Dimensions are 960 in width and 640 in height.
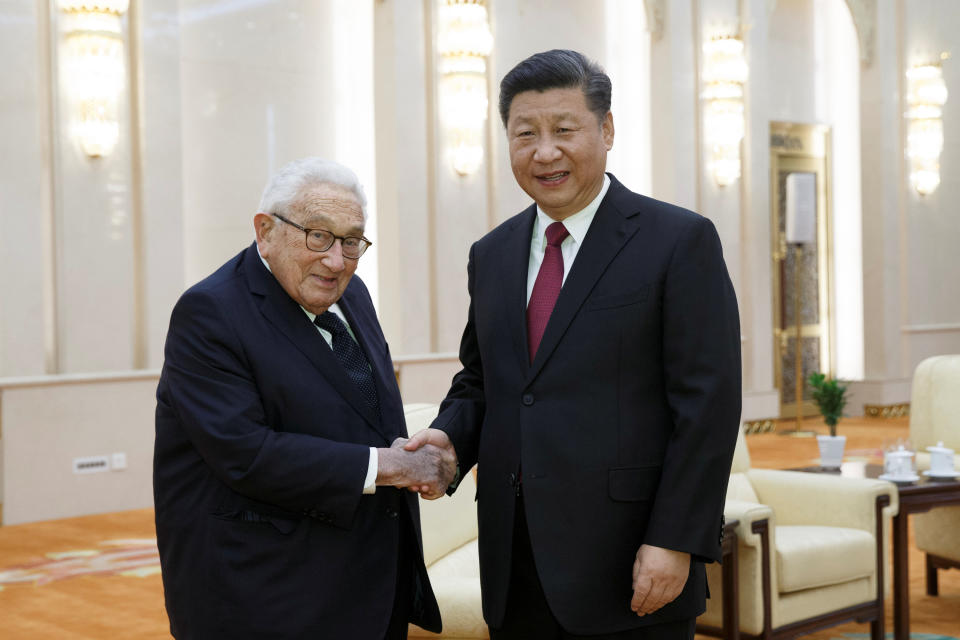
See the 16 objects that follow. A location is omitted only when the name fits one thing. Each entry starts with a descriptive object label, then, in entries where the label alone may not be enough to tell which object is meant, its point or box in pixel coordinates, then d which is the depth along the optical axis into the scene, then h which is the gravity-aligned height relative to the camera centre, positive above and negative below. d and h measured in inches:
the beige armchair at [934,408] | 215.8 -21.7
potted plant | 212.4 -18.8
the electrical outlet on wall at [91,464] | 271.7 -36.4
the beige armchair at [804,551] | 155.2 -36.6
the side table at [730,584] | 151.3 -38.5
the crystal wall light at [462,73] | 347.9 +73.9
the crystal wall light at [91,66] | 275.1 +62.6
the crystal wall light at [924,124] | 486.3 +76.8
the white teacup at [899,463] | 185.8 -27.4
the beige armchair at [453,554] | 132.6 -33.4
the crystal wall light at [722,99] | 421.4 +77.6
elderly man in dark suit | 82.5 -10.7
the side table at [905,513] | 172.2 -34.2
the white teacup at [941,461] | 190.5 -28.0
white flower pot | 196.7 -26.5
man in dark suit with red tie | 80.0 -7.0
